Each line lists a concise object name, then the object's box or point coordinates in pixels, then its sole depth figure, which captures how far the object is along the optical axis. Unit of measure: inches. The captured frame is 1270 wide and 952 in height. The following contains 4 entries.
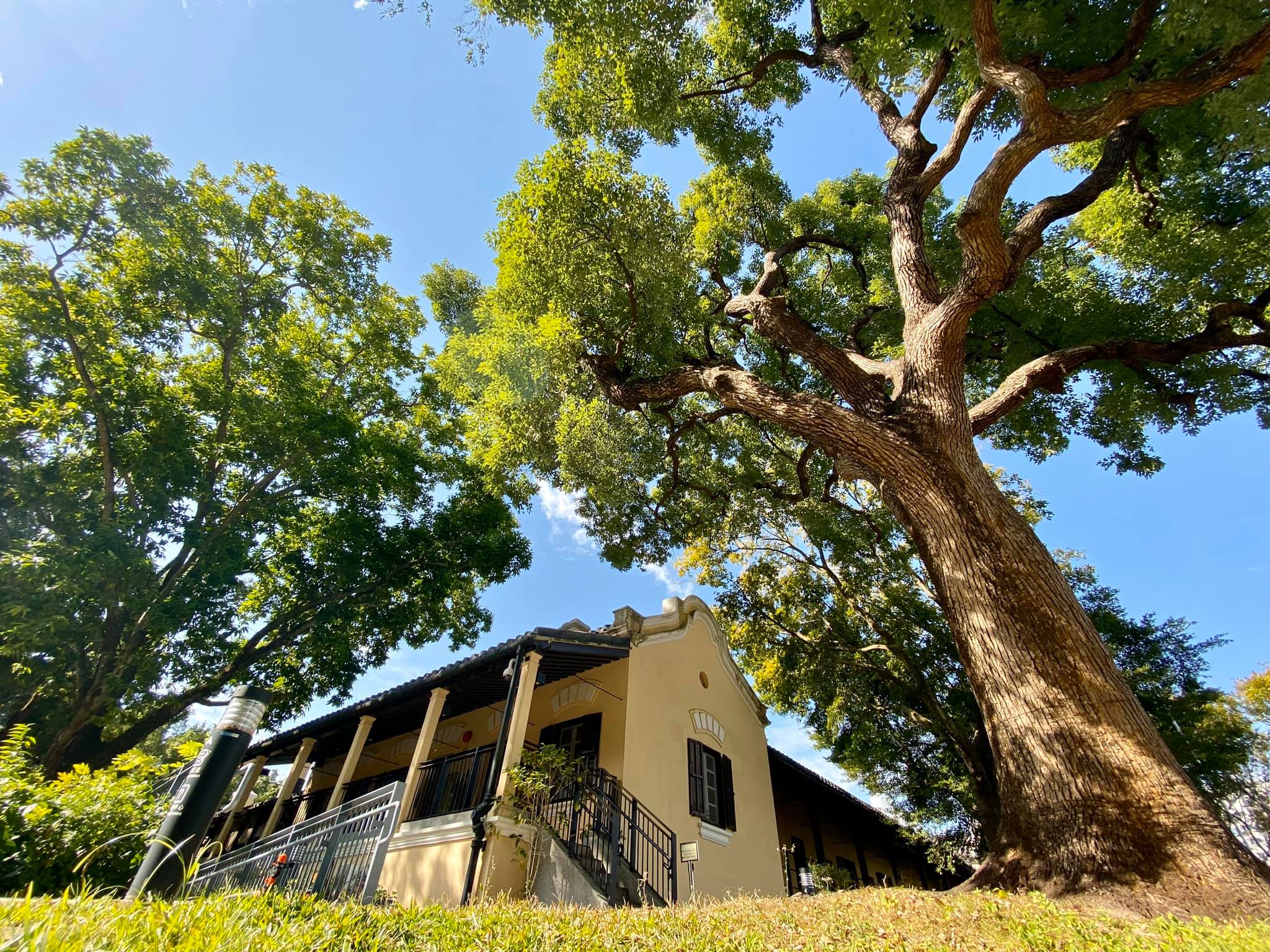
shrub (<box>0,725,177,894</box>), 159.9
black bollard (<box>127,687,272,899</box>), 106.9
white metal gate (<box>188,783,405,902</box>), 227.8
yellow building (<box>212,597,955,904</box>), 242.1
